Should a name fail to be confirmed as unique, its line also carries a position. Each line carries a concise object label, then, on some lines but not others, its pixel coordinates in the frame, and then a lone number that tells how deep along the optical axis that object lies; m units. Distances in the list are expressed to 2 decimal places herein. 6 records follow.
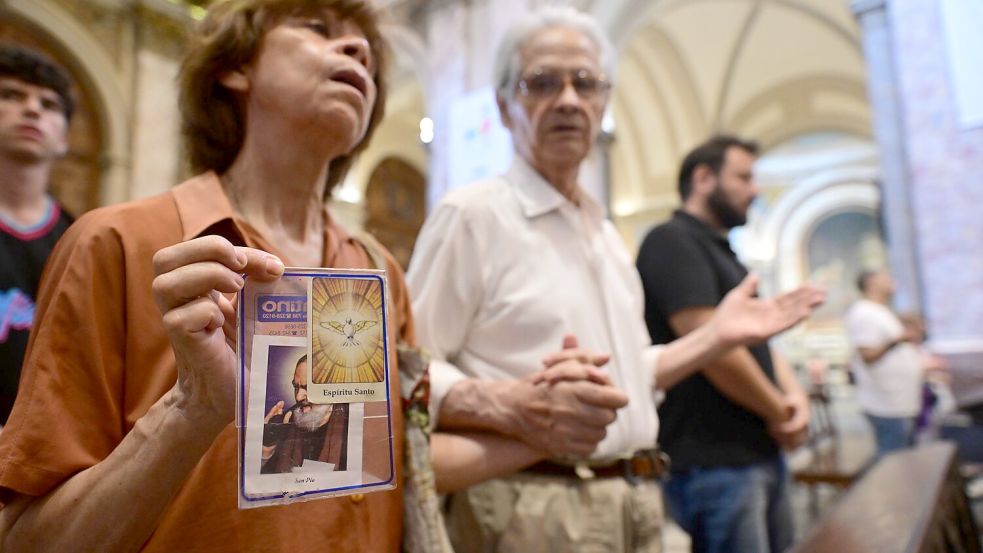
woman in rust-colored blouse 0.62
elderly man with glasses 1.08
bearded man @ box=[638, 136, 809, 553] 1.67
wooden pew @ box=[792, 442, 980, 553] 1.29
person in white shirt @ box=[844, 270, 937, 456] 3.97
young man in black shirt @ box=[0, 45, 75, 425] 1.41
